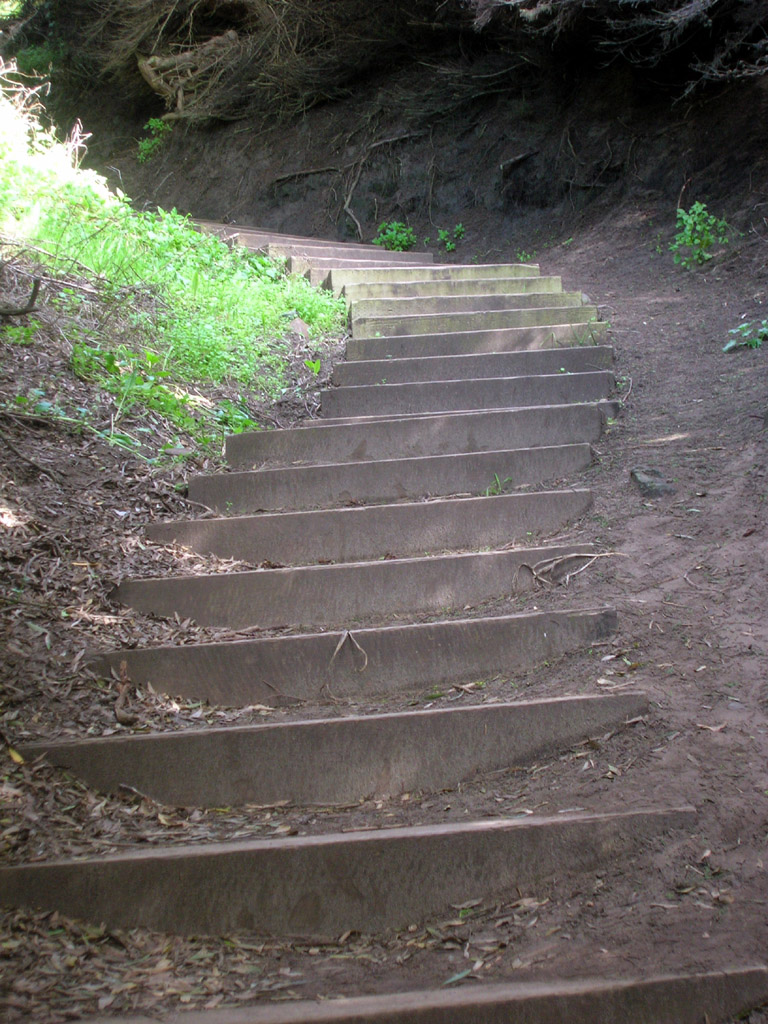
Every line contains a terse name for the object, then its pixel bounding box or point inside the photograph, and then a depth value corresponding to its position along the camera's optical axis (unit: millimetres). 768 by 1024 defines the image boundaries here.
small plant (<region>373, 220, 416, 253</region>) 9672
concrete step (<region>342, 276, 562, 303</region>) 6355
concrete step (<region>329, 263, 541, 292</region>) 6703
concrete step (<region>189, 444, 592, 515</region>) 3979
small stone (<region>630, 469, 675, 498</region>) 3488
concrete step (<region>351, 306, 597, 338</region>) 5688
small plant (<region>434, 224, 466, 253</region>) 9391
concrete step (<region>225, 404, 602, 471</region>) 4312
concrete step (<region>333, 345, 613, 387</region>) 5094
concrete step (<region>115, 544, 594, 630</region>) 3184
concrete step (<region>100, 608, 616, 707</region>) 2812
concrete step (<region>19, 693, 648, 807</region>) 2426
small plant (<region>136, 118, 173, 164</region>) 13359
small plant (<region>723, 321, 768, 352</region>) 4750
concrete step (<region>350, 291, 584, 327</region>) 6027
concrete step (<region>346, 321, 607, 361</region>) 5387
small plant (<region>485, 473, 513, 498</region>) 3932
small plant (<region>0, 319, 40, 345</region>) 4277
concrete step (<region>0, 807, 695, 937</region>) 2031
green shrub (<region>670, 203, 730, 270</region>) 6551
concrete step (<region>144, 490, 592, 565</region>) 3566
